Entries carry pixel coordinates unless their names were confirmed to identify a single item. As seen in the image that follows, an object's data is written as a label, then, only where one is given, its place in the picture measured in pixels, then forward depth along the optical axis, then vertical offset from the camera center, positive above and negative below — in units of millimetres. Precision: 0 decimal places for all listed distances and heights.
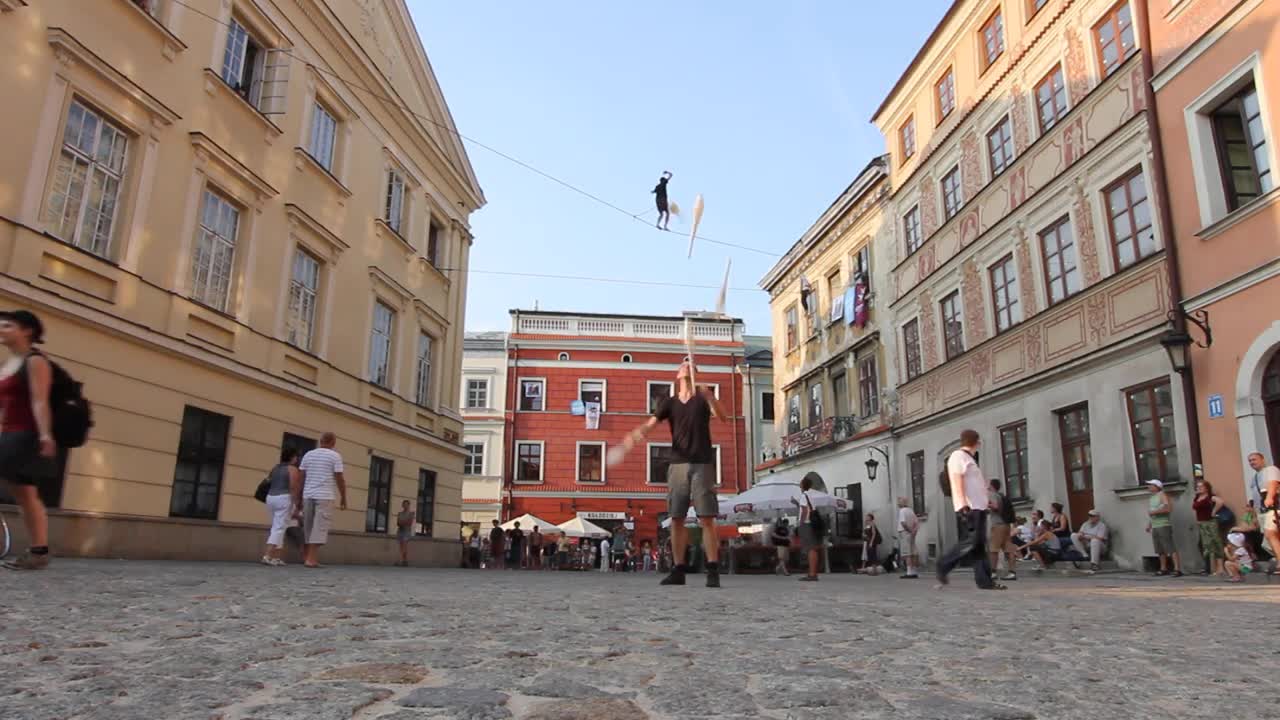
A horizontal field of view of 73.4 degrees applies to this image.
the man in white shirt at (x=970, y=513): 8469 +359
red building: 38938 +6153
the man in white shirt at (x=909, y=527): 14673 +394
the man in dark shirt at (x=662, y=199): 15359 +6070
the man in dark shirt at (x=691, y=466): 7516 +695
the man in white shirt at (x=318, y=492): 11156 +624
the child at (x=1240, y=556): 10711 -36
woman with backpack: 5887 +843
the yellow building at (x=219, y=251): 10305 +4384
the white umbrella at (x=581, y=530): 32688 +549
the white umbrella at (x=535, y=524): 32831 +732
